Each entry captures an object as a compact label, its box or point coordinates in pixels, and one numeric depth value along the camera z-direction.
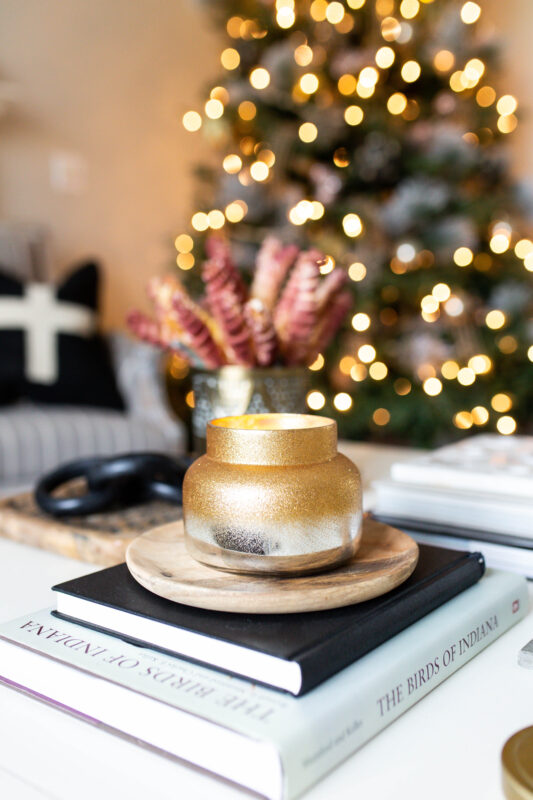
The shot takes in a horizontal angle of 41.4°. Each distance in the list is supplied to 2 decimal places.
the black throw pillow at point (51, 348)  1.72
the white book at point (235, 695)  0.30
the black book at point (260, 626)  0.33
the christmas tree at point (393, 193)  2.12
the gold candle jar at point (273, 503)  0.38
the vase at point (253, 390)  0.77
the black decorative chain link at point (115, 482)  0.66
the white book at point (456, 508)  0.58
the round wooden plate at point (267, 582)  0.36
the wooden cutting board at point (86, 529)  0.59
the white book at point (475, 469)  0.61
